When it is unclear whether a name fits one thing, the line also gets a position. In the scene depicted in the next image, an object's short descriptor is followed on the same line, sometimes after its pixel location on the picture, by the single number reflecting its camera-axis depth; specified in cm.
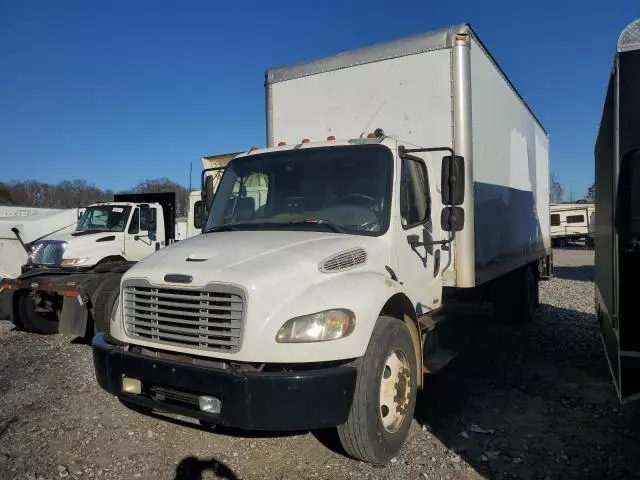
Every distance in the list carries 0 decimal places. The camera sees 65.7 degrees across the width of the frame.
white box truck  320
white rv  3128
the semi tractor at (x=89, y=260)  700
